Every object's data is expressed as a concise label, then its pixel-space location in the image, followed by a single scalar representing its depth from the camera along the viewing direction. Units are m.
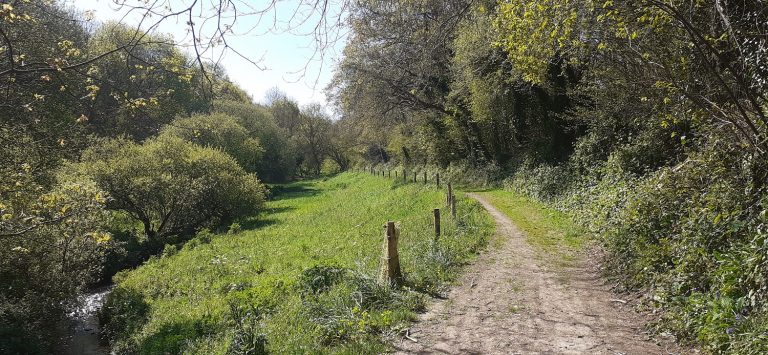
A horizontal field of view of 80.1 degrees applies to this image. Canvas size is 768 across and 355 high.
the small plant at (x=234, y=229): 25.27
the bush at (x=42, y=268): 10.03
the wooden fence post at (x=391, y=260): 8.77
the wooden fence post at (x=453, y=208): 16.38
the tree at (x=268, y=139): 58.19
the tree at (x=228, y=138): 42.25
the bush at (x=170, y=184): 24.44
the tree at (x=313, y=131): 77.75
